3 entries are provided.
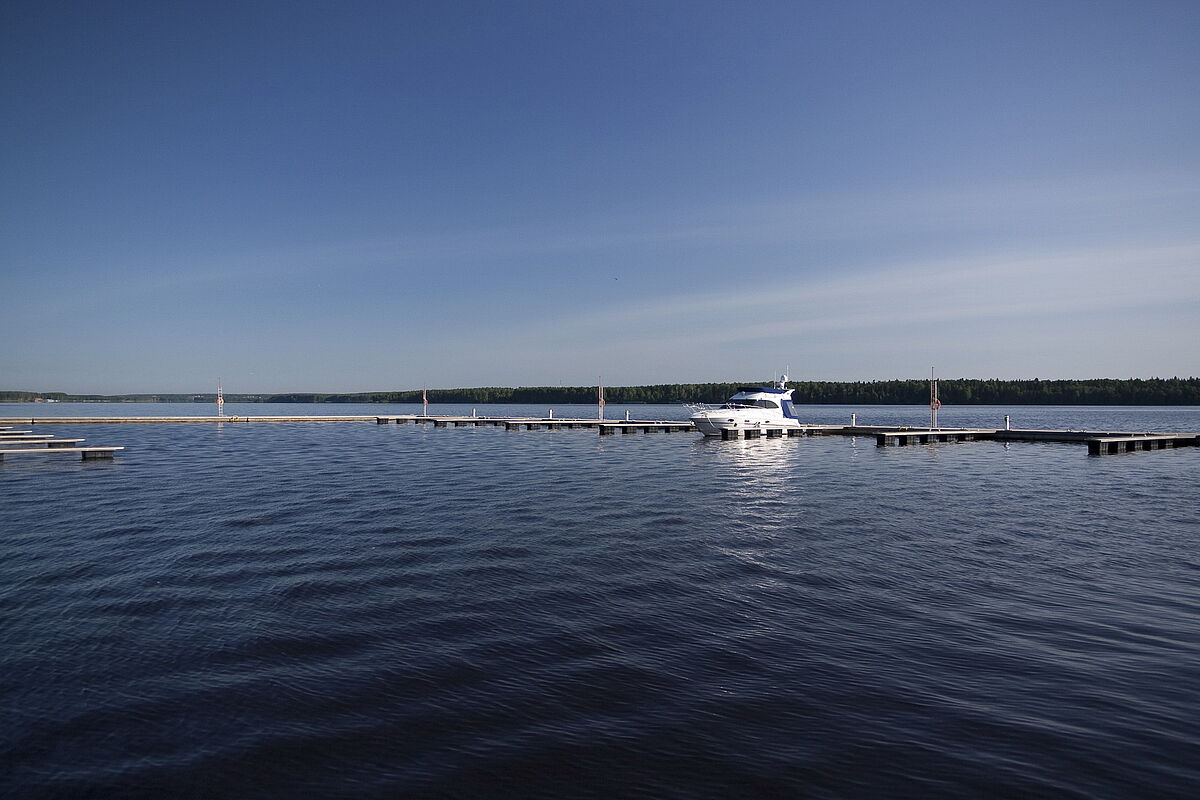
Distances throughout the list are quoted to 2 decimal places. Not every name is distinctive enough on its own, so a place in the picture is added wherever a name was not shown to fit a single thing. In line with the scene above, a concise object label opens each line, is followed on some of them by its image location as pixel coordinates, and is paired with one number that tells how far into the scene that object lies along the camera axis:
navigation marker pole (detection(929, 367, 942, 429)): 45.43
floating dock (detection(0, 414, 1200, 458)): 40.12
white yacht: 48.12
